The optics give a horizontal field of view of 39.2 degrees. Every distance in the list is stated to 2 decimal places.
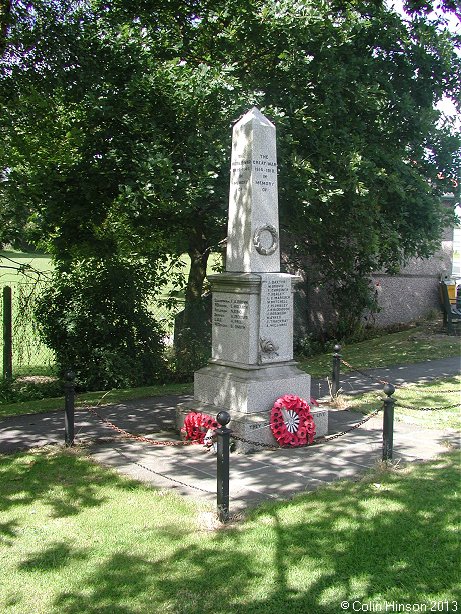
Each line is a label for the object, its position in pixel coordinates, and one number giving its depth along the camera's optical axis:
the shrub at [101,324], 12.75
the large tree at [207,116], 10.58
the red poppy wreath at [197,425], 8.27
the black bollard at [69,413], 7.97
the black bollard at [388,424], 7.20
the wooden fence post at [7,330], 12.59
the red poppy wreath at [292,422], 8.10
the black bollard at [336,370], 10.77
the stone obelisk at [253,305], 8.30
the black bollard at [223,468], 5.71
